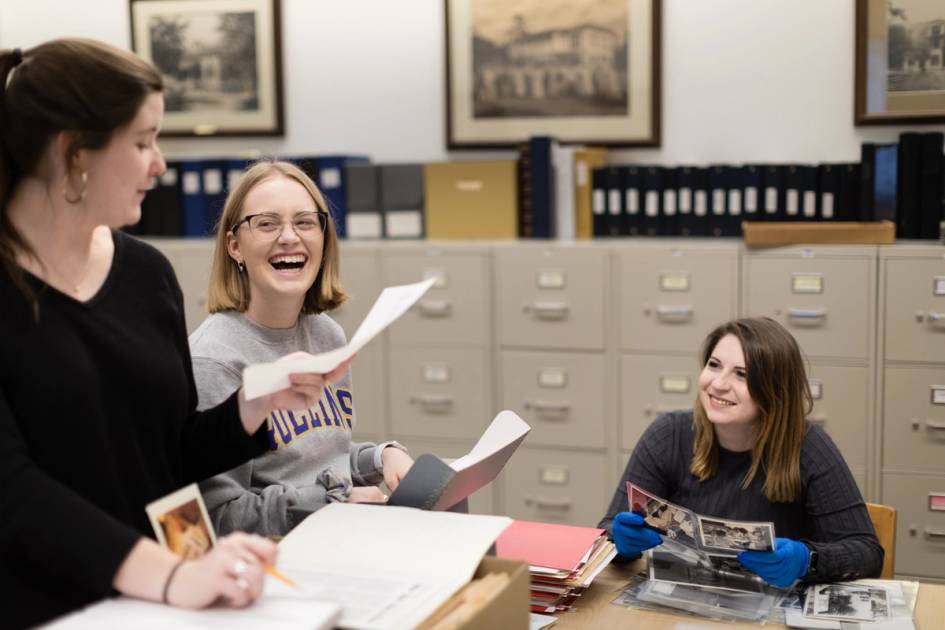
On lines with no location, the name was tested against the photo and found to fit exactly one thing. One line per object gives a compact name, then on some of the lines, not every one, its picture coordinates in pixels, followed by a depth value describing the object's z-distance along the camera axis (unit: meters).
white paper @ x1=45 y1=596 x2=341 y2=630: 1.07
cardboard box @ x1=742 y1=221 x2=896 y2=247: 3.57
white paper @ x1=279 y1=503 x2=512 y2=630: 1.16
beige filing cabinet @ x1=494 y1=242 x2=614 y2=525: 3.90
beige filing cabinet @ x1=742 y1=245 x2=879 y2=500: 3.59
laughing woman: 1.89
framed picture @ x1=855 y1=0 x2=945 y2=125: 3.80
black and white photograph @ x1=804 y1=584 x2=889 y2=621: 1.77
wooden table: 1.73
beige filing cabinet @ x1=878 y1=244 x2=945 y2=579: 3.52
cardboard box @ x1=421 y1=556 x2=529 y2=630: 1.17
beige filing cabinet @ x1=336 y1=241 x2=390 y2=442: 4.14
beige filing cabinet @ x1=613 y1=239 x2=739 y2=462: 3.74
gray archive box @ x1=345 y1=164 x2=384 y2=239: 4.28
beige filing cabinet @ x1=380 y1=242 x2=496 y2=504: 4.03
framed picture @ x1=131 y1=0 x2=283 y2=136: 4.67
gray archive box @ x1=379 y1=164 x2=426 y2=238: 4.25
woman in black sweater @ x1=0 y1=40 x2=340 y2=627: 1.15
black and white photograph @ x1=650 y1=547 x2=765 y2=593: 1.88
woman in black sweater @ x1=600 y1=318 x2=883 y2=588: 2.21
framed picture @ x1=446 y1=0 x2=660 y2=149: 4.21
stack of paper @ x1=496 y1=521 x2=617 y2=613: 1.79
